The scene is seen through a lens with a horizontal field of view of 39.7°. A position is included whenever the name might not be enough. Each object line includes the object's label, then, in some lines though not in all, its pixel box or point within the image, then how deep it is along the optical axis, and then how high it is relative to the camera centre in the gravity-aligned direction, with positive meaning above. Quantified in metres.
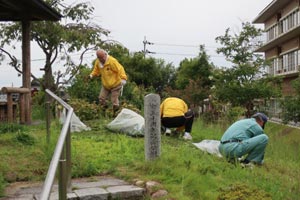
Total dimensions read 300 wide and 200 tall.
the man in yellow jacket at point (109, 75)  10.53 +0.51
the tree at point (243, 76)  19.33 +0.87
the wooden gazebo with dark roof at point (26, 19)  10.26 +1.92
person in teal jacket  6.60 -0.77
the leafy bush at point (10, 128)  8.62 -0.68
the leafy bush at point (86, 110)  10.95 -0.39
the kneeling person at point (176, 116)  8.83 -0.45
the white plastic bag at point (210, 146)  7.38 -0.97
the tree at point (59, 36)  16.72 +2.44
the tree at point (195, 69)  33.69 +2.09
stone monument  5.86 -0.45
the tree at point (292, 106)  18.38 -0.55
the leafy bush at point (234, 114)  14.22 -0.70
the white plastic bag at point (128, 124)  8.55 -0.60
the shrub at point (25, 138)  7.07 -0.74
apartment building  35.84 +5.42
